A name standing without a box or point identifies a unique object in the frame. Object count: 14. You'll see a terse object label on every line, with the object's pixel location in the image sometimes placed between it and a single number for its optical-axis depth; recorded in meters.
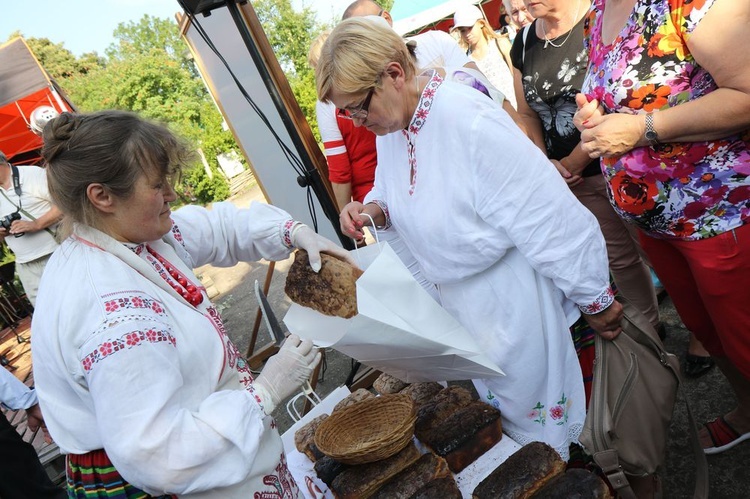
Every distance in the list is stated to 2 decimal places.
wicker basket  1.53
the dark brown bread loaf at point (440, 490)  1.42
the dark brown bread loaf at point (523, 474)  1.37
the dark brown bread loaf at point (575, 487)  1.26
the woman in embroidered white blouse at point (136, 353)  1.14
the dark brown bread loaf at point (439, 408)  1.73
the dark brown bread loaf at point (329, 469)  1.66
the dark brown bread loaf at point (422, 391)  1.89
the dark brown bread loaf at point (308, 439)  1.84
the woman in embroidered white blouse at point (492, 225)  1.46
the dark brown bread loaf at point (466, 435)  1.59
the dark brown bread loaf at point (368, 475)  1.54
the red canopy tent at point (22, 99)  10.08
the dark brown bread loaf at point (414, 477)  1.50
